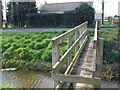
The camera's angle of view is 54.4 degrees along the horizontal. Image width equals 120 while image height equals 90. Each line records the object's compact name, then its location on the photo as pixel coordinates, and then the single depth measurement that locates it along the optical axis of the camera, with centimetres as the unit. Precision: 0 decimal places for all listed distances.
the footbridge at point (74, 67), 192
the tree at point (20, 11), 1611
